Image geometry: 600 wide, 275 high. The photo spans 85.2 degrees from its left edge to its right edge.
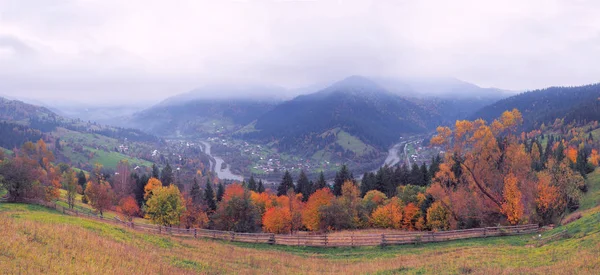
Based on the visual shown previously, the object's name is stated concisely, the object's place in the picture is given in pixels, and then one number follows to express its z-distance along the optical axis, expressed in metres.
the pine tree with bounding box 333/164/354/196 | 92.11
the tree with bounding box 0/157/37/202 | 51.56
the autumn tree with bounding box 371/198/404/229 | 54.53
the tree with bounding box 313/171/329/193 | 91.84
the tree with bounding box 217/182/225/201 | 85.88
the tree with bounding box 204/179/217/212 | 80.04
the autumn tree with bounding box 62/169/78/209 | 62.81
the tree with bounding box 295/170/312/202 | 91.81
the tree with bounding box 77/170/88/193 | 103.84
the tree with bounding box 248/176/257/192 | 90.69
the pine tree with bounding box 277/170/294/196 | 94.44
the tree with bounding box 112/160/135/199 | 89.75
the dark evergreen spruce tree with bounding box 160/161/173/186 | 103.31
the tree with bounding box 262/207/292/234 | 52.59
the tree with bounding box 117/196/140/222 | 72.56
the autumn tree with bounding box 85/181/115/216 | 65.31
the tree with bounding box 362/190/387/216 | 60.76
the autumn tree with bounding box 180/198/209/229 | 63.81
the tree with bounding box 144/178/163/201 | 83.56
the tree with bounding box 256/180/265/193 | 90.22
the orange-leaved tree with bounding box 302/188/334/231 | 53.19
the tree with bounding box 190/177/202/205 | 80.26
